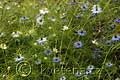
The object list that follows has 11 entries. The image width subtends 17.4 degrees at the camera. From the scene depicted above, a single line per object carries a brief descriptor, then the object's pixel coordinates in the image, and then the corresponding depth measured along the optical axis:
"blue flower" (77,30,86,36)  2.91
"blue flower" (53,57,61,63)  2.71
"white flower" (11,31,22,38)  3.06
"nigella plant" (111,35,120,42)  2.71
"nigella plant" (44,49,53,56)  2.76
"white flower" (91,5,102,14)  2.94
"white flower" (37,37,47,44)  2.82
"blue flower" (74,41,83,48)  2.81
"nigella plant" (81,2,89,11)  3.23
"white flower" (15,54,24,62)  2.75
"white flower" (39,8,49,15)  3.12
